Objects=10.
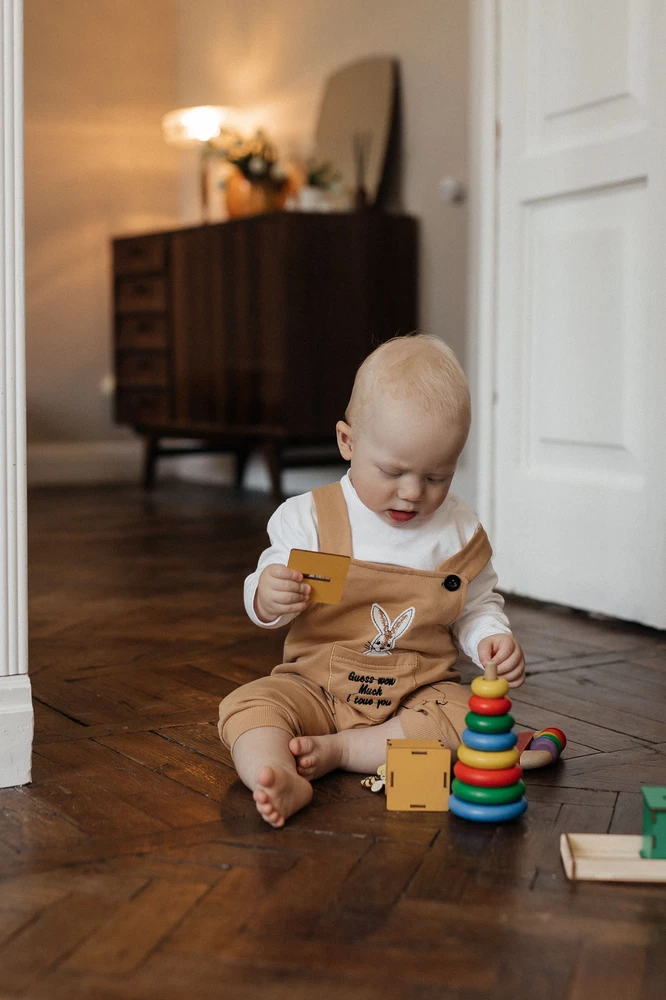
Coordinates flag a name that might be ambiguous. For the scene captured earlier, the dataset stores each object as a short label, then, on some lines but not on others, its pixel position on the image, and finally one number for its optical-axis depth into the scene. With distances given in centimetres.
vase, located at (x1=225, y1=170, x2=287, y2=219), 437
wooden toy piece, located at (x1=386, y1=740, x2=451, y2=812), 121
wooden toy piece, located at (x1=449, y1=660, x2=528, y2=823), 116
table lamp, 494
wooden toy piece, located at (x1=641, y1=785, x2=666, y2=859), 103
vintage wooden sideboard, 396
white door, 215
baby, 129
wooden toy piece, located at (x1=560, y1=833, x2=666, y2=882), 103
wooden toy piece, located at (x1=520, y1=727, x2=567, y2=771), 133
